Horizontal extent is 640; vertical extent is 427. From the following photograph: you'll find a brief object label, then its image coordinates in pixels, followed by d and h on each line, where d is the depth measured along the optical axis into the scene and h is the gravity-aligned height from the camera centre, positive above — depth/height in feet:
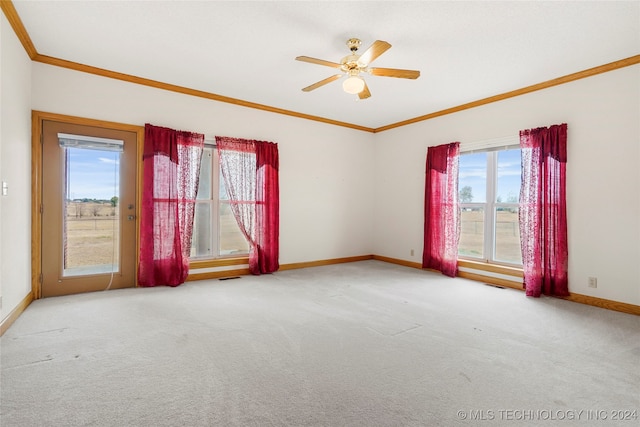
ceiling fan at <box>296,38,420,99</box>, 9.34 +4.49
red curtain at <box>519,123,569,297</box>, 12.45 +0.08
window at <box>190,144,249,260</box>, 15.35 -0.15
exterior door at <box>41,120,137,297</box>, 11.77 +0.11
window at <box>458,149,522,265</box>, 14.92 +0.44
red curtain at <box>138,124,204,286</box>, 13.35 +0.33
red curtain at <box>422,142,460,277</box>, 16.28 +0.12
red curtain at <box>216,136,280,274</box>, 15.57 +1.01
